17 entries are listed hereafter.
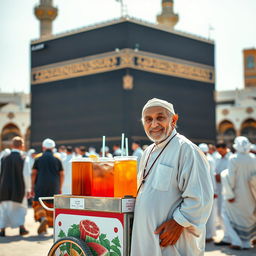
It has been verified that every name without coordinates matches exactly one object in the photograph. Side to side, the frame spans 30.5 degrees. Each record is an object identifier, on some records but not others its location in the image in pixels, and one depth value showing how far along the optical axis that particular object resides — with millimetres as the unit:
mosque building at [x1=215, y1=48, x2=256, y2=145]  25031
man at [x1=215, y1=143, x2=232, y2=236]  6254
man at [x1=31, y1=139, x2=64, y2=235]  6008
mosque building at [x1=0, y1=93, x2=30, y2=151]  25859
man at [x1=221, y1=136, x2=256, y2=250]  5133
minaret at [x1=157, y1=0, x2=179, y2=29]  29394
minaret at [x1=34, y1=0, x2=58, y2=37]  29938
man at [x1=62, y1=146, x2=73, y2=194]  8443
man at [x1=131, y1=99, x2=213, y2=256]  2129
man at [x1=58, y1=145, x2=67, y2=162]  8680
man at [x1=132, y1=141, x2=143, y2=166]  8227
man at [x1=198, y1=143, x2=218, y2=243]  5637
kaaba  14594
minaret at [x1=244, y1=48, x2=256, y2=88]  37156
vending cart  2205
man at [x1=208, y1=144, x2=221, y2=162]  8449
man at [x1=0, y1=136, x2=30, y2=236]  6023
